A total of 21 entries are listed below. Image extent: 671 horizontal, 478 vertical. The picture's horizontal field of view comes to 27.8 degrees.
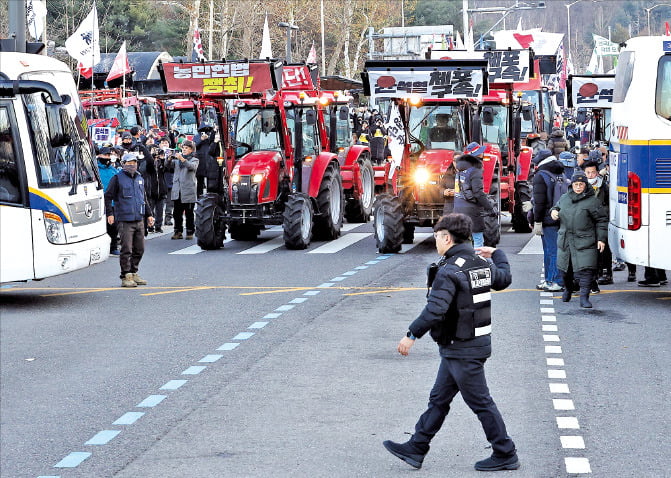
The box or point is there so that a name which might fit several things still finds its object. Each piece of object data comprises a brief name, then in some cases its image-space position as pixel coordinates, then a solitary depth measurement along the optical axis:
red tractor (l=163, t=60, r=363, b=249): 21.98
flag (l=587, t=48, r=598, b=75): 65.17
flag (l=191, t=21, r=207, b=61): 45.66
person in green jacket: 15.11
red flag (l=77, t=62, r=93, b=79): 39.78
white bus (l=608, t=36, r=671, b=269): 14.91
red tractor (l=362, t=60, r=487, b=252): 20.89
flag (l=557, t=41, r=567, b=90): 49.20
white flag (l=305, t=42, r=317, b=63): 53.61
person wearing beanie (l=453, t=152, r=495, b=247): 16.91
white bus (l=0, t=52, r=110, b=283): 15.34
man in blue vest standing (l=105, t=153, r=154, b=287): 17.19
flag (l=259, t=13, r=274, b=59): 50.50
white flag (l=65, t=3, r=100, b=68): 37.69
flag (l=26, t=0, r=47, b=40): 32.97
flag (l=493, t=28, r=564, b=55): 49.78
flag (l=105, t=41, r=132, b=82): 43.69
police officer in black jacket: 8.17
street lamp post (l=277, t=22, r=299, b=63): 55.11
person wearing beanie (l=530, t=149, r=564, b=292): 16.14
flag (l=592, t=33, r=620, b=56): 56.66
